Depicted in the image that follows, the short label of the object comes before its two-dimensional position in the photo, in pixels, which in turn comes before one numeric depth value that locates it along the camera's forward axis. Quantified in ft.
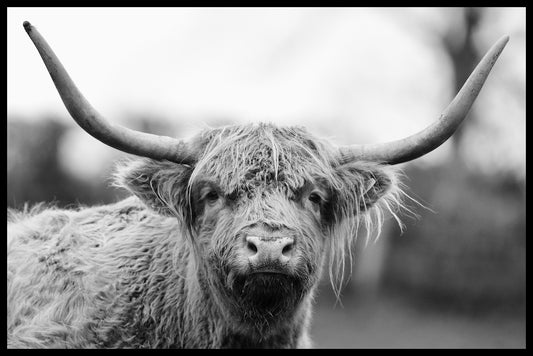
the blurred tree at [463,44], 76.38
